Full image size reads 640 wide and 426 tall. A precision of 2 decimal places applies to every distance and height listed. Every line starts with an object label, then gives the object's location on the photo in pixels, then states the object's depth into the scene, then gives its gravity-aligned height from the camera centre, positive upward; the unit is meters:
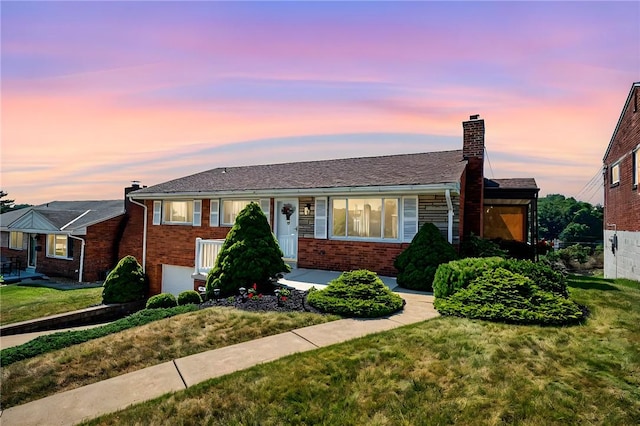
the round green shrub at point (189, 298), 8.88 -2.09
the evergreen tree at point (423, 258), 8.84 -0.96
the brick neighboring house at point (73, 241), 19.27 -1.38
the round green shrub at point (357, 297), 6.31 -1.55
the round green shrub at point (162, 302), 9.71 -2.41
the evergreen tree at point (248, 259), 8.11 -0.95
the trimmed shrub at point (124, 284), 12.87 -2.58
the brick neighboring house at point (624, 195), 11.96 +1.25
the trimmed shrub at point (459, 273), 6.86 -1.04
